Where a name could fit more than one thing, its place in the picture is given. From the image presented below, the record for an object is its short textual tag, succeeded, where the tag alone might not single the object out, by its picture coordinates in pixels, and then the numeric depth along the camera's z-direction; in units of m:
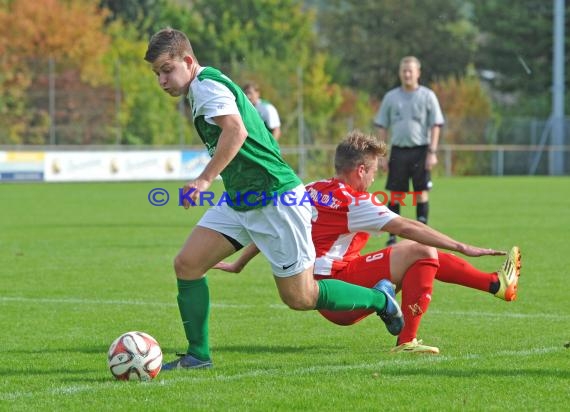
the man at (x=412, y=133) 28.28
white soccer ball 11.77
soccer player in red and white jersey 13.41
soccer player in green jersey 11.93
